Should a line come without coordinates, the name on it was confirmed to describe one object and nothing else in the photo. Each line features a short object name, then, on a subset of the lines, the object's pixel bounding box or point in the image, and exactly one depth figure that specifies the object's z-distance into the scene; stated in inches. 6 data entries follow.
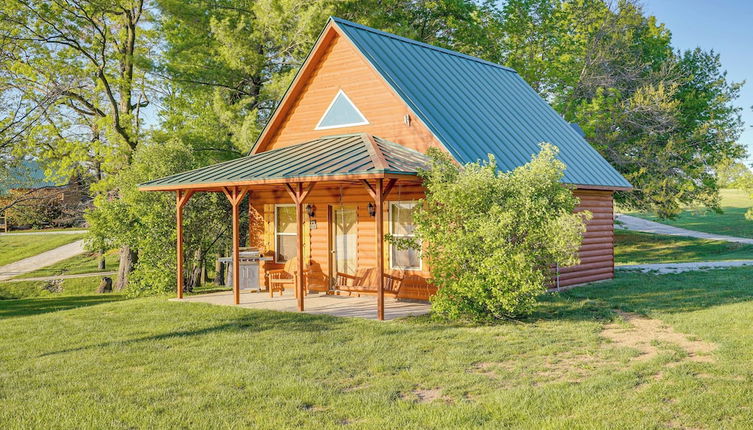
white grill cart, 697.6
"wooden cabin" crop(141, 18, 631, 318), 566.9
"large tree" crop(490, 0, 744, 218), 1138.0
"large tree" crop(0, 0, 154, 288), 882.1
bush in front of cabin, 448.5
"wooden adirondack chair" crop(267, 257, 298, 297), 633.6
